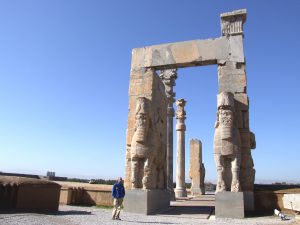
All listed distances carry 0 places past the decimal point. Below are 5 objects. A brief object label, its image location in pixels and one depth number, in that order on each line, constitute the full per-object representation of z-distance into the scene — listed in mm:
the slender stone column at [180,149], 17234
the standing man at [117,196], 7584
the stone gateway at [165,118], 8773
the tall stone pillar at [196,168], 20922
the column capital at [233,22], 10148
